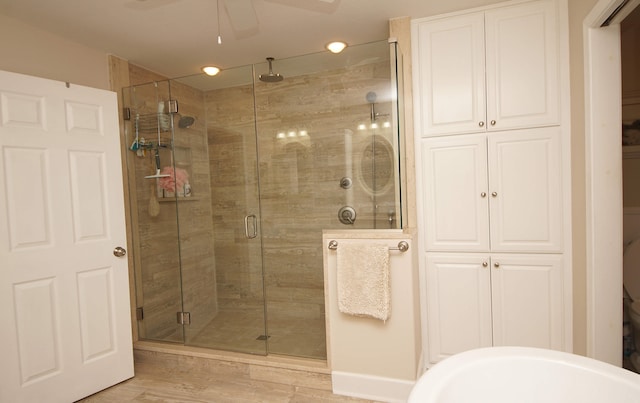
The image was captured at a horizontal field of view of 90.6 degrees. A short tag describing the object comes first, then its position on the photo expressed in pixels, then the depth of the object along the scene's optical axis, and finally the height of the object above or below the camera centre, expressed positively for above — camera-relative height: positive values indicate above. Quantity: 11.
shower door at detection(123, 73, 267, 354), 2.67 -0.08
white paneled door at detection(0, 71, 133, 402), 1.84 -0.27
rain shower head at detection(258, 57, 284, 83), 2.56 +0.95
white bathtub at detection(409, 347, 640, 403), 0.86 -0.56
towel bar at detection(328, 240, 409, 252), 1.88 -0.34
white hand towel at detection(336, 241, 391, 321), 1.89 -0.55
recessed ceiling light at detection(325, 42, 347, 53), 2.30 +1.09
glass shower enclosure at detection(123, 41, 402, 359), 2.58 +0.00
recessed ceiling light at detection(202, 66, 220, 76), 2.56 +1.06
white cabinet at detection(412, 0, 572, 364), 1.98 +0.06
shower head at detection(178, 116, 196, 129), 2.73 +0.66
